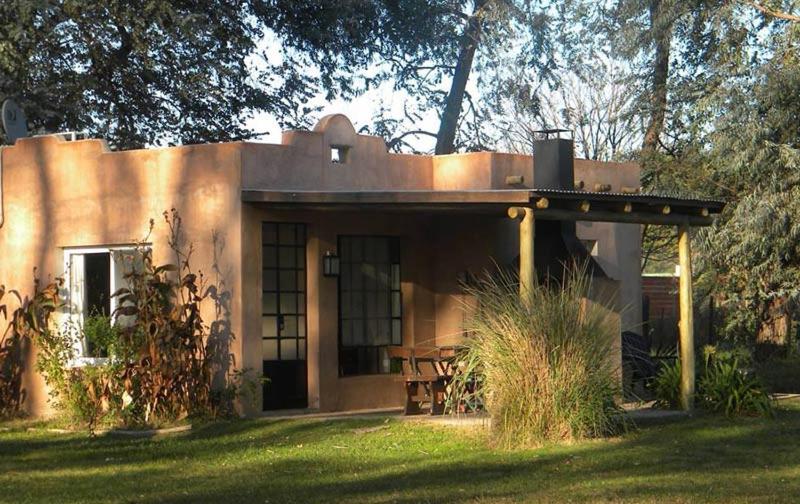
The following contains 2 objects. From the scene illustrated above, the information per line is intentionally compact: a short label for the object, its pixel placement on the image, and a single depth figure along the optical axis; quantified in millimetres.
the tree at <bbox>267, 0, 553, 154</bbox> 25297
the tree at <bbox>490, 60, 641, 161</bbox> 30422
